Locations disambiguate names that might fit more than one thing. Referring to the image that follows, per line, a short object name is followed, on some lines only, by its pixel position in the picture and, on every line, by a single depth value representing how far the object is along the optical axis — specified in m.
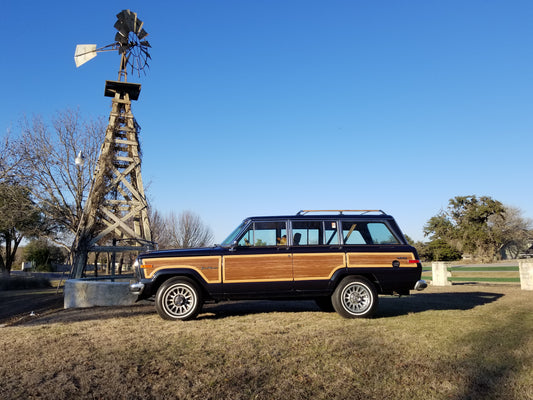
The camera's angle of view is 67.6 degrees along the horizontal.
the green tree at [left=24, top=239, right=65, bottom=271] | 55.34
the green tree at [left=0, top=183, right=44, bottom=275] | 24.38
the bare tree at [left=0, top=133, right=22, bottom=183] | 23.26
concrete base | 10.45
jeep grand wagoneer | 7.53
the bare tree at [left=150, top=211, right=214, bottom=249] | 45.45
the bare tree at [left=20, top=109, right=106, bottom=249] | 25.20
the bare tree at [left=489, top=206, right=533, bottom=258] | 45.46
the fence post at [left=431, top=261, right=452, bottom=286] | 17.28
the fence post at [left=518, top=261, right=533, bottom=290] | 13.77
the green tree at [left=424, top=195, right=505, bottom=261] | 40.19
